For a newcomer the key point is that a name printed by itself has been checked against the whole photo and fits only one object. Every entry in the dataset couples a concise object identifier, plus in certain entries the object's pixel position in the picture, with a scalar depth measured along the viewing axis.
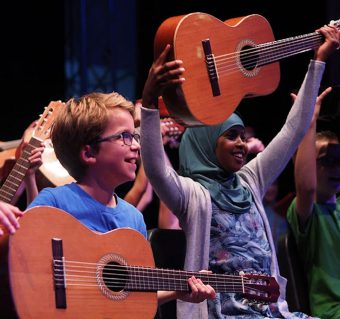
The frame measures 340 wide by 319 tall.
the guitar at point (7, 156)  7.18
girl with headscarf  5.55
